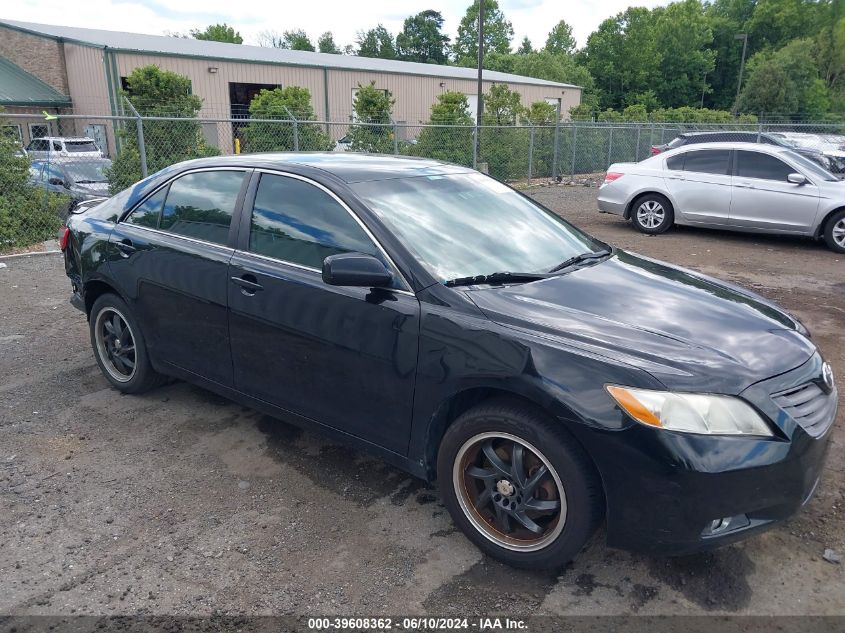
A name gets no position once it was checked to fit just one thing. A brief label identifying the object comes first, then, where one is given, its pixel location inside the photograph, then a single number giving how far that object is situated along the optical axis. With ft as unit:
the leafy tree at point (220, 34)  262.26
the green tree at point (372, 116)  57.41
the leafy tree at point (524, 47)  332.39
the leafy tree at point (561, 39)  300.20
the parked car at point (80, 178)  37.01
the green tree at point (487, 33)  293.43
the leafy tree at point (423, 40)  306.14
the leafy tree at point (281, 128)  48.24
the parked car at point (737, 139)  45.16
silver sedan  32.27
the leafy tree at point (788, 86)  185.06
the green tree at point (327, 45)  331.16
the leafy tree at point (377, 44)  306.55
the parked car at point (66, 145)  51.83
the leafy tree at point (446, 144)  57.00
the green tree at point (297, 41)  308.67
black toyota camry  7.97
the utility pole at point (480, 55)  83.71
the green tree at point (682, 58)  239.09
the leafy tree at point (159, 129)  39.19
